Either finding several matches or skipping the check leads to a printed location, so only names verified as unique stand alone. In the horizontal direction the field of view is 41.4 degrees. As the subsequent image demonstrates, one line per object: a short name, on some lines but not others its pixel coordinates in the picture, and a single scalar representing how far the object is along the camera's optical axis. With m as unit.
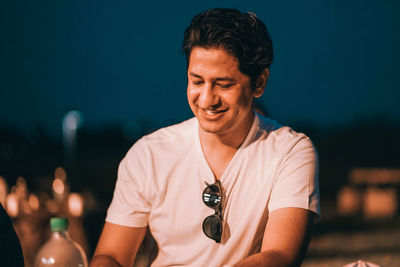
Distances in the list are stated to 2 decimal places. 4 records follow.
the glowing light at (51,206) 5.57
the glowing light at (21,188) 6.45
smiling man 2.19
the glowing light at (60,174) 9.00
